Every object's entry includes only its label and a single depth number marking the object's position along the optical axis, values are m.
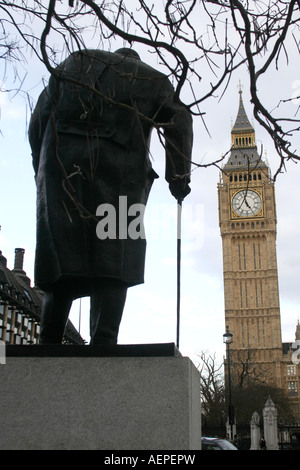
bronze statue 3.38
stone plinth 2.83
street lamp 24.91
